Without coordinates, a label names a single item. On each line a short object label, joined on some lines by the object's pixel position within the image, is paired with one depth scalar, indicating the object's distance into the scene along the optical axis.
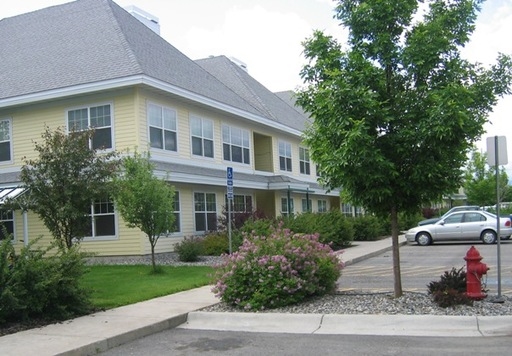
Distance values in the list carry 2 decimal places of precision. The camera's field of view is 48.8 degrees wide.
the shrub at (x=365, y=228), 29.12
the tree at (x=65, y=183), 13.34
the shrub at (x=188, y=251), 19.00
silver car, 24.44
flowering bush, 9.88
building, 20.16
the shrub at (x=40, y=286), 9.03
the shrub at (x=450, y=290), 8.95
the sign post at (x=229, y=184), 15.38
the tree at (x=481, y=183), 54.03
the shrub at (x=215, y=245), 20.52
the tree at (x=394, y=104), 9.06
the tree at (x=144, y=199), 15.75
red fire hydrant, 9.21
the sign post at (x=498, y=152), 9.37
